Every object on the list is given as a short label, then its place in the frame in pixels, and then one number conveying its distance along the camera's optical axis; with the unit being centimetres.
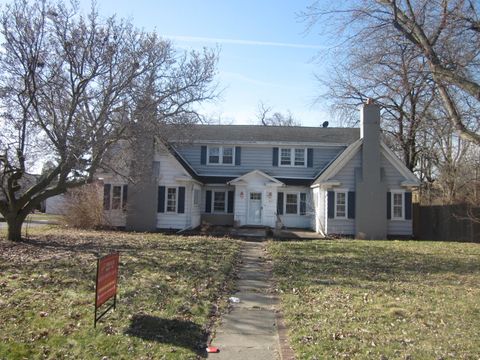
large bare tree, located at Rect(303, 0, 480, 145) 1163
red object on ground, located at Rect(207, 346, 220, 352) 597
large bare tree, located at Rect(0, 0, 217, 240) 1523
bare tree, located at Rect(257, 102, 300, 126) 5961
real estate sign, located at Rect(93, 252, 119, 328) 639
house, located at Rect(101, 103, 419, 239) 2448
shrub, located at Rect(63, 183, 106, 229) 2459
